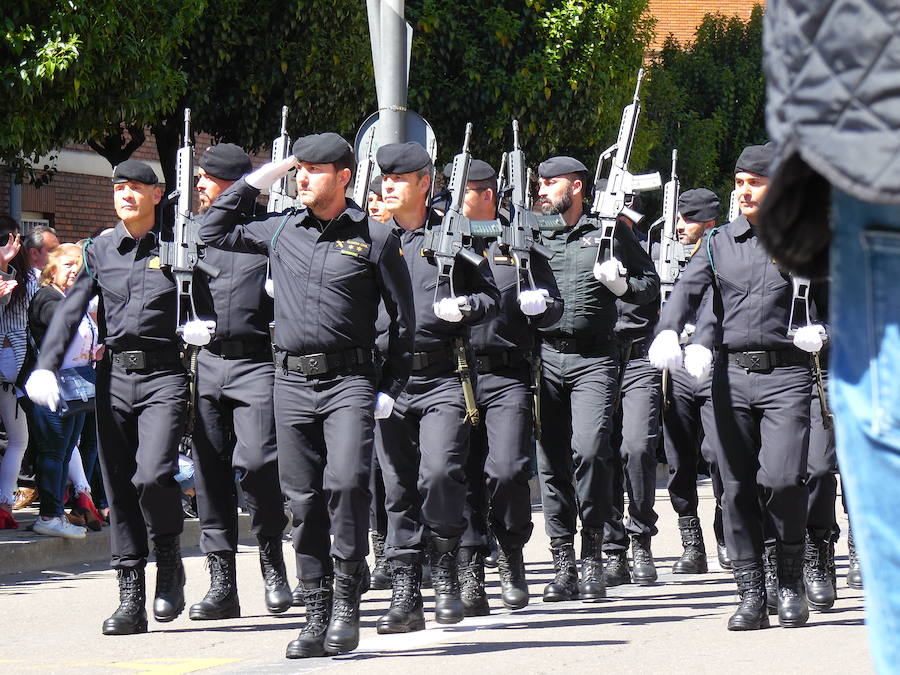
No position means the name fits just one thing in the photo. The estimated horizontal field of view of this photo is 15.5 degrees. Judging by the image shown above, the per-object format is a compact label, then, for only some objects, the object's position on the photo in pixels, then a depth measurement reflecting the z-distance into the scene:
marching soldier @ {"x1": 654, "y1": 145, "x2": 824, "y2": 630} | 14.18
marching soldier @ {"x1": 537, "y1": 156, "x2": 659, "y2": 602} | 16.86
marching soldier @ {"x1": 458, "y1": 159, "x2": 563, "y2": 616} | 15.82
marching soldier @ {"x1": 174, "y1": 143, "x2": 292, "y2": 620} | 15.08
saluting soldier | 13.00
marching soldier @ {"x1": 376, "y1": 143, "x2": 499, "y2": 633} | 14.55
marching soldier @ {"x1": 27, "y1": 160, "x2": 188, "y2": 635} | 14.38
